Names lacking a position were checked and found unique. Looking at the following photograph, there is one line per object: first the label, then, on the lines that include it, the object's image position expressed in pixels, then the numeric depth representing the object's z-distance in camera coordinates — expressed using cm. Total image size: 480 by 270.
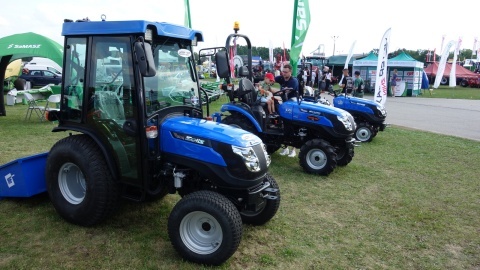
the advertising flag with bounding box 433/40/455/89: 2644
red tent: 3172
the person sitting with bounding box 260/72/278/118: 668
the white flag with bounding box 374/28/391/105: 1115
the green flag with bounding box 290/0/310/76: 1001
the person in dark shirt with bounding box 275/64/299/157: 701
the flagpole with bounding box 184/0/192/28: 1154
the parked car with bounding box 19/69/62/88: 2141
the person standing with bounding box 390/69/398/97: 2246
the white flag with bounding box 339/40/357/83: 2563
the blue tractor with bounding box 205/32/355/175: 614
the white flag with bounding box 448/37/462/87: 2917
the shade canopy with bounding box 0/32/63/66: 969
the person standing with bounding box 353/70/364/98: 1259
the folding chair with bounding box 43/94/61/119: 956
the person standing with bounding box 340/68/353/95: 1224
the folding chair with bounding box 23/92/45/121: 1048
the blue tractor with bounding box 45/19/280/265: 321
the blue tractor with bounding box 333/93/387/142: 899
